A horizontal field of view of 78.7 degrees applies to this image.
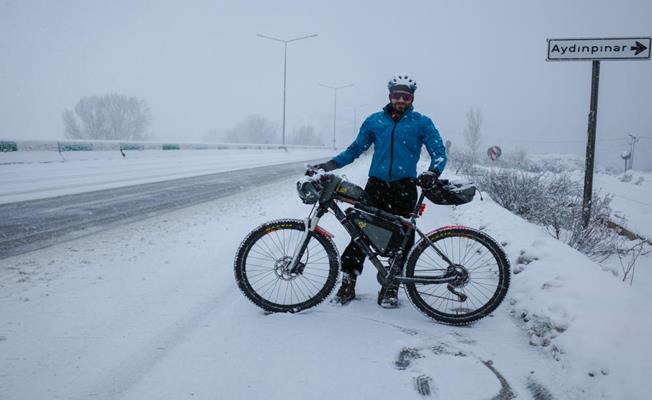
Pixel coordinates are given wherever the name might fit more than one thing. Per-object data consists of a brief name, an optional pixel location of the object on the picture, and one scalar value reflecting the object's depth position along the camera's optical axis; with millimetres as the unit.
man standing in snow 3439
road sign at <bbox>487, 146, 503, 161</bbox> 23056
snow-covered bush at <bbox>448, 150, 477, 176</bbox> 14539
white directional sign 5305
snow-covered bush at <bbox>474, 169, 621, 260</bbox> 5496
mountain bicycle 3250
